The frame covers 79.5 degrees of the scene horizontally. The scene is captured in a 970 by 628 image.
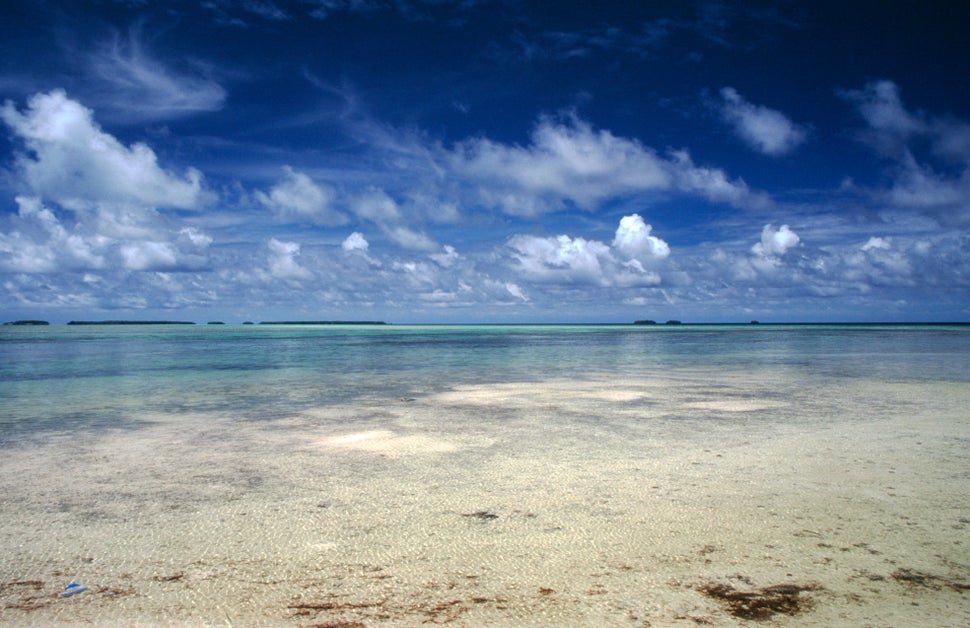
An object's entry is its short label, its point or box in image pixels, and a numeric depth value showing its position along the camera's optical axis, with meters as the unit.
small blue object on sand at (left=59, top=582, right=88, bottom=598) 3.58
